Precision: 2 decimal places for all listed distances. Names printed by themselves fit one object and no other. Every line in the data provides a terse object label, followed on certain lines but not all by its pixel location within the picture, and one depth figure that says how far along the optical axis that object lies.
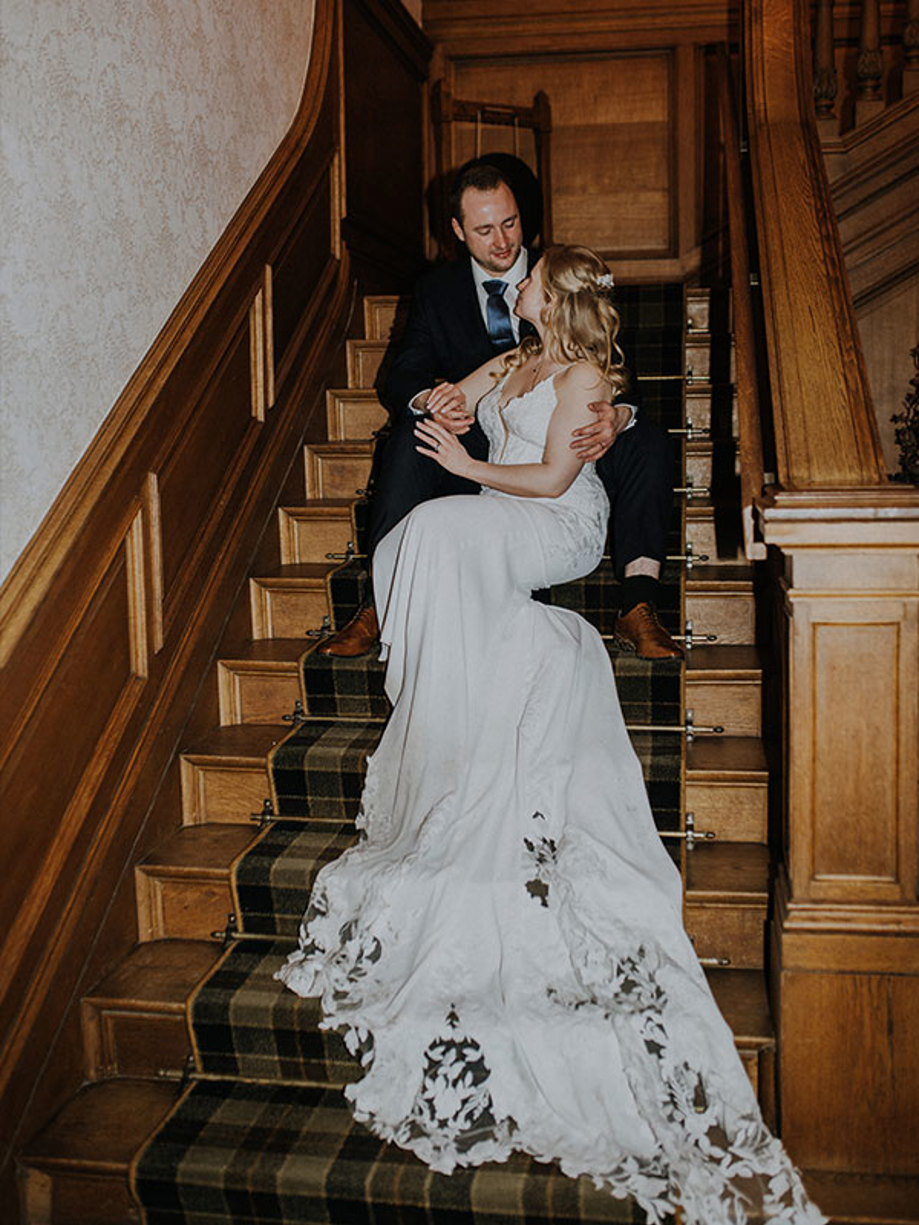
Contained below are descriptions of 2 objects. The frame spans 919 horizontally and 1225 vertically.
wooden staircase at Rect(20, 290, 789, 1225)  2.19
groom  3.01
